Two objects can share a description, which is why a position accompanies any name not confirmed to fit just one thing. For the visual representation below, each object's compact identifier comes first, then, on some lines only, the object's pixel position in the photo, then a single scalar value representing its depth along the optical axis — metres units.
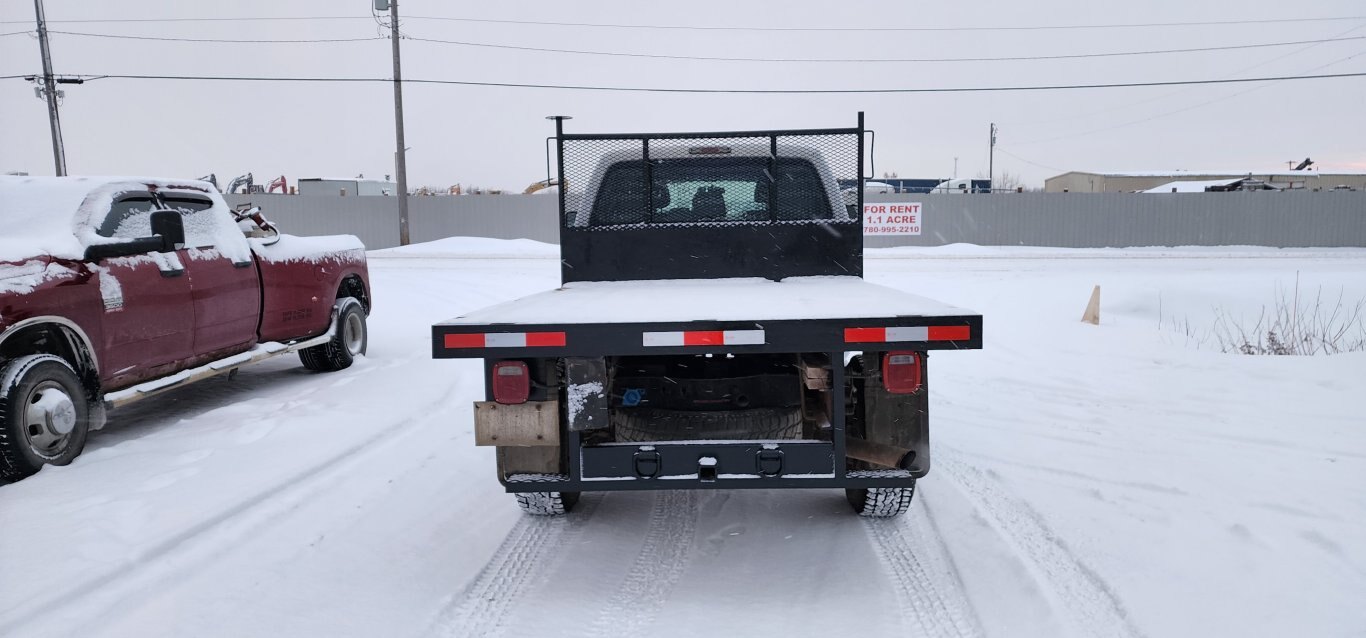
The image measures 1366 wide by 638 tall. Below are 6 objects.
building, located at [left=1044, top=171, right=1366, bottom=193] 69.31
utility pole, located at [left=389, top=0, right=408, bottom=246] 31.89
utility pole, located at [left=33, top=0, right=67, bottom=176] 29.50
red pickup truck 5.39
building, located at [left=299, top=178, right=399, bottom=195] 41.75
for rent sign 29.66
